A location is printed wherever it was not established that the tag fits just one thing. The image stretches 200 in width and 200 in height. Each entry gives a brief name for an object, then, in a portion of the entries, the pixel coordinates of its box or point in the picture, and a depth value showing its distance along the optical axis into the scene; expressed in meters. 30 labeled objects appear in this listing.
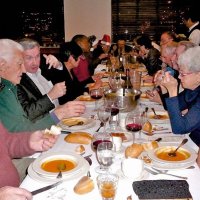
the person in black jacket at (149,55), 4.33
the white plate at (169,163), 1.41
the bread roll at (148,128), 1.85
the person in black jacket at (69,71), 3.25
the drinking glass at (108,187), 1.15
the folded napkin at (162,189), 1.13
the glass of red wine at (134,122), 1.72
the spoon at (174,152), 1.55
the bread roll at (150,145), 1.58
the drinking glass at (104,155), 1.38
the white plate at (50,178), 1.31
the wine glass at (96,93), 2.50
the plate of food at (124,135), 1.73
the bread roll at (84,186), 1.23
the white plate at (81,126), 1.96
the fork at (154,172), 1.38
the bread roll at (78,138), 1.73
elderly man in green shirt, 1.89
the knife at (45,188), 1.24
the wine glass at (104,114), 1.85
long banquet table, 1.21
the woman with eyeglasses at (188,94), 1.84
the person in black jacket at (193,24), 5.11
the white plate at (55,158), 1.34
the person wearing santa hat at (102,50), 5.50
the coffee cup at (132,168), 1.32
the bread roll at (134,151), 1.48
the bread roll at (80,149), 1.62
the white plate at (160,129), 1.90
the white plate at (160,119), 2.06
